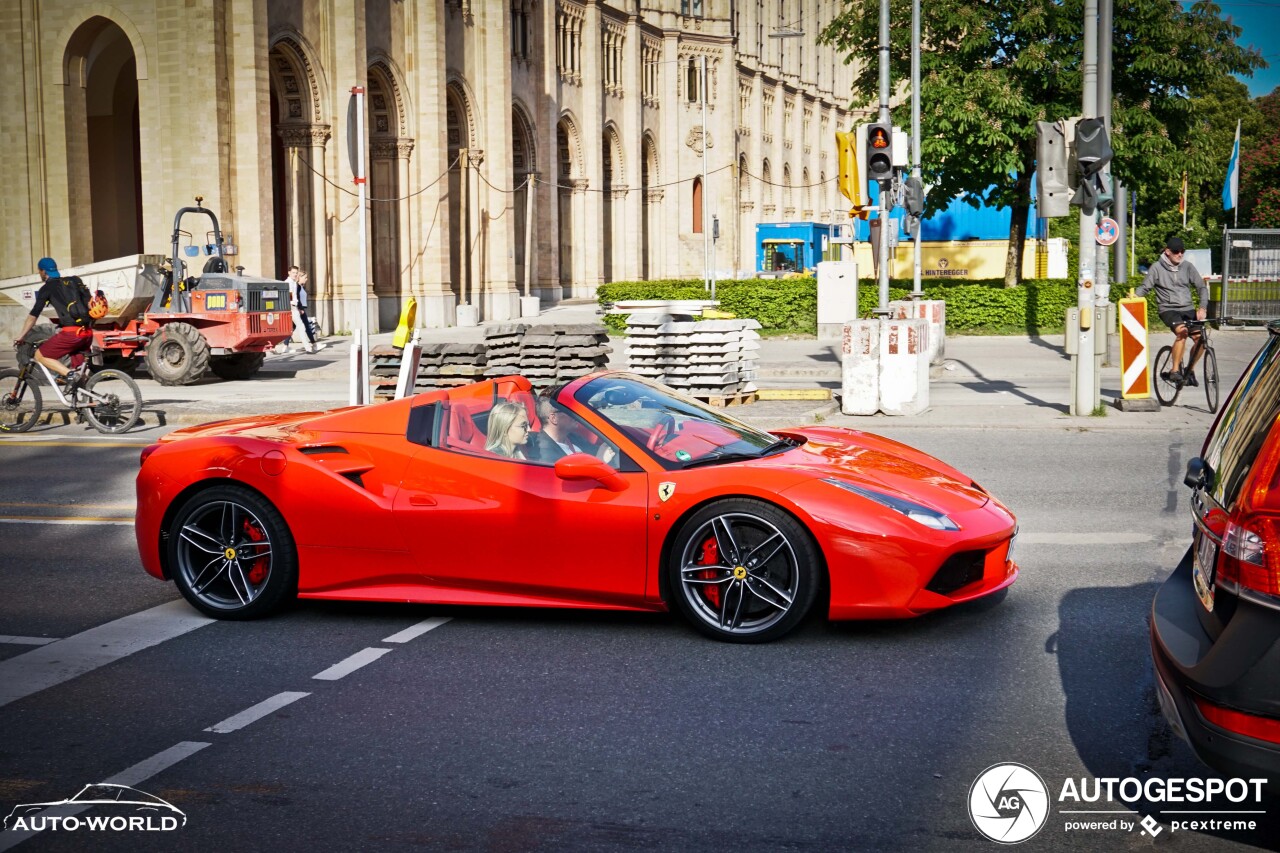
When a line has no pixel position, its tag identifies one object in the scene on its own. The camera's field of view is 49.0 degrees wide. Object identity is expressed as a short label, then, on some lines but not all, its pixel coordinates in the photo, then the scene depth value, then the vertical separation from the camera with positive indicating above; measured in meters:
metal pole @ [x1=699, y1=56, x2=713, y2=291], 67.40 +4.40
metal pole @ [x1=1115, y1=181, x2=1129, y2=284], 30.58 +1.21
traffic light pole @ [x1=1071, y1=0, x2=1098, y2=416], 15.41 +0.20
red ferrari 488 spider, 6.18 -0.95
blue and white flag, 40.81 +3.44
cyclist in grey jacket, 17.08 +0.19
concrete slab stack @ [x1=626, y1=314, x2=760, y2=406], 17.16 -0.57
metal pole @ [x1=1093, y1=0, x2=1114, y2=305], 16.50 +3.30
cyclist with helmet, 15.46 -0.04
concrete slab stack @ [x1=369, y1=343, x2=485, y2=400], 17.72 -0.73
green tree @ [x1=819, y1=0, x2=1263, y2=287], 34.38 +5.58
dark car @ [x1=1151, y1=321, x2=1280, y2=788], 3.51 -0.86
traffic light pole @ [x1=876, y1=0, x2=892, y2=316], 19.29 +1.50
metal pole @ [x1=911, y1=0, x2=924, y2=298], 30.27 +4.60
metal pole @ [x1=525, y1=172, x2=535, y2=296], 57.06 +3.51
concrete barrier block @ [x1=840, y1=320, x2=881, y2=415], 16.27 -0.72
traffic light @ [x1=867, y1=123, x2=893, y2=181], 18.33 +1.95
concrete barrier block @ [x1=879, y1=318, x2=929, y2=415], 16.25 -0.77
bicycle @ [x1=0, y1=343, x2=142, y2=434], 15.61 -0.97
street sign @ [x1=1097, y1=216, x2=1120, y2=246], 17.64 +0.93
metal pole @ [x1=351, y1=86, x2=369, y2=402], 13.62 +1.11
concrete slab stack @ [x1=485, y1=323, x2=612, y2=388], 17.05 -0.53
